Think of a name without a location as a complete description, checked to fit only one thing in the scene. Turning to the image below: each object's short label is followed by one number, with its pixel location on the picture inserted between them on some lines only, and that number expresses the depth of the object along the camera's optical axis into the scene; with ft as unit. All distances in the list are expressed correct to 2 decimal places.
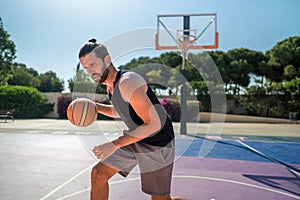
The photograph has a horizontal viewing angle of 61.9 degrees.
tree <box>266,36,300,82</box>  77.82
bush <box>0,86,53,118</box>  59.98
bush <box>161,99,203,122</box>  54.95
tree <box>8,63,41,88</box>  122.83
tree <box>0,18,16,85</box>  68.08
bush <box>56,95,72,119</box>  62.95
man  5.64
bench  47.83
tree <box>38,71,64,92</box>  149.38
